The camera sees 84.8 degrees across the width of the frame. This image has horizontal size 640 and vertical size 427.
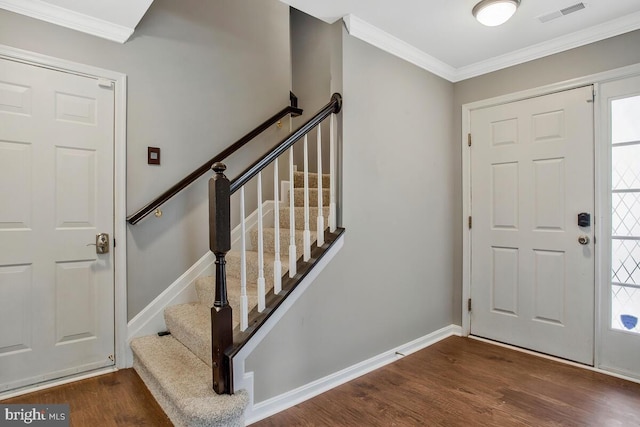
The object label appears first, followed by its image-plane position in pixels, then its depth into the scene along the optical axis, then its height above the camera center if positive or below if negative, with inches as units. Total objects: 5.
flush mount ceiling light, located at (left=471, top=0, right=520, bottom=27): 82.2 +48.3
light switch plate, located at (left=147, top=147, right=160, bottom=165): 99.4 +16.3
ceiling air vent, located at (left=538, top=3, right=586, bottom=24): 87.1 +51.3
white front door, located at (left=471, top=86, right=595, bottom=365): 102.8 -3.9
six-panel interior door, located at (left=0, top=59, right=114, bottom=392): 81.7 -2.5
